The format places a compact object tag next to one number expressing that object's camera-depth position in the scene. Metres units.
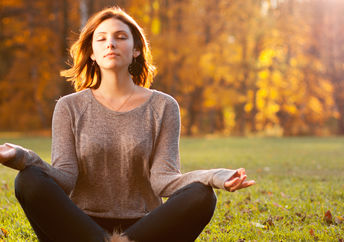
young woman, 2.93
